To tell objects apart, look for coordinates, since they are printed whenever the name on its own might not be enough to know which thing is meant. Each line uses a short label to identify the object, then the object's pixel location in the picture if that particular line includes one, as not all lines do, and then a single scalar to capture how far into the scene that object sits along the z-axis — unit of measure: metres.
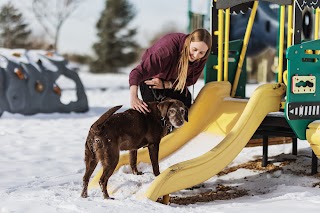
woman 4.36
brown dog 3.83
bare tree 33.88
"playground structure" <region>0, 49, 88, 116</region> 10.80
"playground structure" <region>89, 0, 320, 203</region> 4.17
